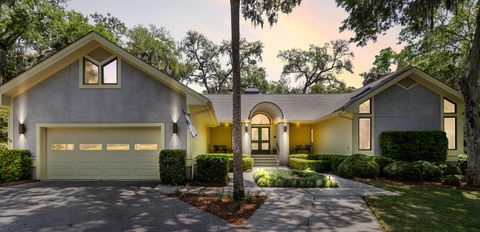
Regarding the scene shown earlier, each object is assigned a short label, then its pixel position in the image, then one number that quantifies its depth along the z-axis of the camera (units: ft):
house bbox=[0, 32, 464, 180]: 37.93
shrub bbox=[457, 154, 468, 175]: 44.90
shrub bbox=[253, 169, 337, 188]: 34.91
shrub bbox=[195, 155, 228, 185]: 36.27
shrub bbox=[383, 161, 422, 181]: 40.09
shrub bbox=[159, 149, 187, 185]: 35.29
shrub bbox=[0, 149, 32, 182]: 35.78
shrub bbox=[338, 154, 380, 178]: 40.98
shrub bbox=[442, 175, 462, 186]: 37.17
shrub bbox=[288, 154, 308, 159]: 57.65
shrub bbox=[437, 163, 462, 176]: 41.74
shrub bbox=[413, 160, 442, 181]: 40.22
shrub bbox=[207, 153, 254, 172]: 51.78
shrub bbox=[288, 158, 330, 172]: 49.57
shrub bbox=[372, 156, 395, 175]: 42.98
